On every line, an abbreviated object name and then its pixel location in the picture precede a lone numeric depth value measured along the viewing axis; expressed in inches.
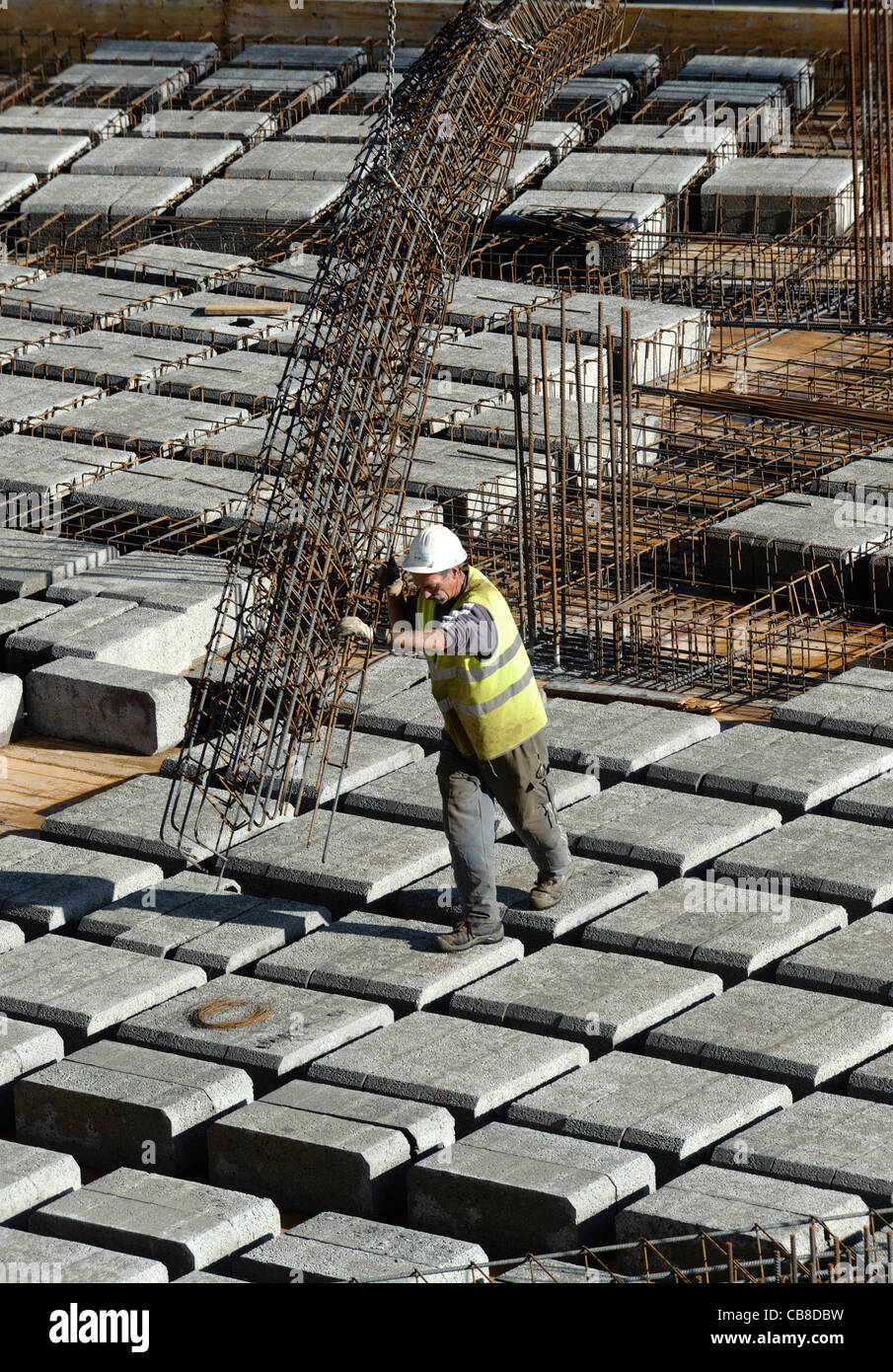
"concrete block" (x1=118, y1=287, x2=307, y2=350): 851.4
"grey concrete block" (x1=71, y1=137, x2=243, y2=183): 1055.0
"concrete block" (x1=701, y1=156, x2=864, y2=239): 971.3
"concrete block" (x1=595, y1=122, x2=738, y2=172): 1023.6
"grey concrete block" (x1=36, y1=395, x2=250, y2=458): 742.5
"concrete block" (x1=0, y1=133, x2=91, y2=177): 1077.1
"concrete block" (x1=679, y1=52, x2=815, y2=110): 1096.8
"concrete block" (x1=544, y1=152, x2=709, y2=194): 976.3
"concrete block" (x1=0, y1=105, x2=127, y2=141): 1130.0
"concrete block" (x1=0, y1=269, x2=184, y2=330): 882.8
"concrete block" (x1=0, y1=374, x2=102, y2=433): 773.3
